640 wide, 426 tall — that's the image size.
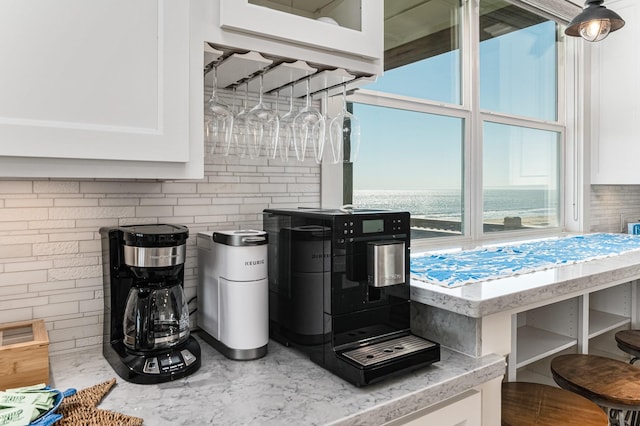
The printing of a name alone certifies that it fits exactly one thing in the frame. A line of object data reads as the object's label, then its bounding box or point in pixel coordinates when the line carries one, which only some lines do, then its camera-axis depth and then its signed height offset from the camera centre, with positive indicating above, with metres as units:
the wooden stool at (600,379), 1.70 -0.71
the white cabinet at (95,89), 0.92 +0.25
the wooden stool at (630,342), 2.23 -0.69
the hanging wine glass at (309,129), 1.53 +0.26
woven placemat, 0.91 -0.43
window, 2.36 +0.49
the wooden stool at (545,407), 1.55 -0.73
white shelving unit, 2.19 -0.67
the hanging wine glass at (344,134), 1.59 +0.25
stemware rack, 1.26 +0.41
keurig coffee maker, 1.26 -0.25
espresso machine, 1.21 -0.25
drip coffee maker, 1.12 -0.27
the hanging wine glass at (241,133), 1.41 +0.23
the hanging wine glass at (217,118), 1.35 +0.26
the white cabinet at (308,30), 1.17 +0.49
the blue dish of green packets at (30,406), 0.86 -0.40
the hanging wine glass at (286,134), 1.53 +0.25
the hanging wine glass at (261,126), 1.42 +0.25
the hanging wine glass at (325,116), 1.58 +0.31
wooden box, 1.03 -0.36
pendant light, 2.05 +0.83
